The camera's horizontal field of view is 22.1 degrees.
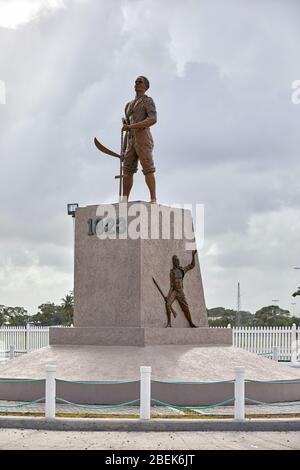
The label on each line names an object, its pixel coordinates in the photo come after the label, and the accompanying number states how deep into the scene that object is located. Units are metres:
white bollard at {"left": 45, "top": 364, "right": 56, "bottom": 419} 11.25
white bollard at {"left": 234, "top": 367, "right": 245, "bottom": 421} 11.41
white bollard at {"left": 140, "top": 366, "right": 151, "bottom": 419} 11.12
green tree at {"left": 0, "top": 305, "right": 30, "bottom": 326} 71.17
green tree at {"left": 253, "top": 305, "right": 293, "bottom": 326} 77.88
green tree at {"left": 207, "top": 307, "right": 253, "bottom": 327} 69.07
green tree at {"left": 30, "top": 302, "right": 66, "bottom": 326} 73.38
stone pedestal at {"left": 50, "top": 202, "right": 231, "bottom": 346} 15.38
